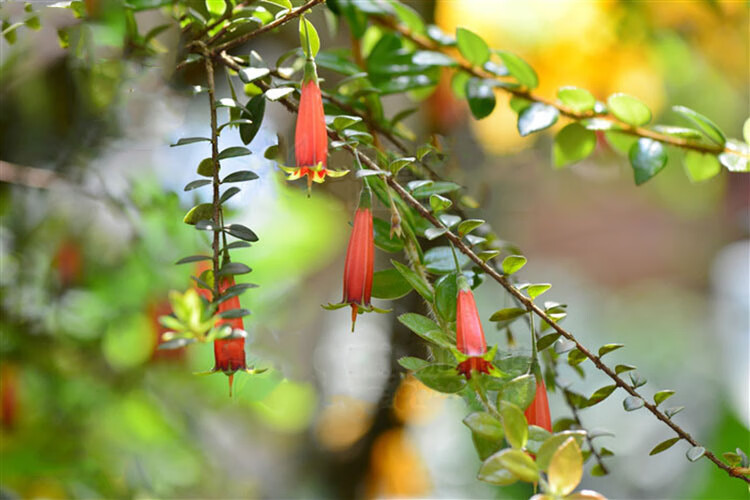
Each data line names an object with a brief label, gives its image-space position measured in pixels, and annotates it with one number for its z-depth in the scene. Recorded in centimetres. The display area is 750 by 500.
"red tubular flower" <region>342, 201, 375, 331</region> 70
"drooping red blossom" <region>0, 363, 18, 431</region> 111
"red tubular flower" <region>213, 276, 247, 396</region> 70
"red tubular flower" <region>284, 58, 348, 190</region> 69
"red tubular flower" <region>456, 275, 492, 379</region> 69
